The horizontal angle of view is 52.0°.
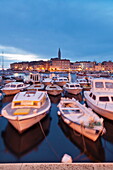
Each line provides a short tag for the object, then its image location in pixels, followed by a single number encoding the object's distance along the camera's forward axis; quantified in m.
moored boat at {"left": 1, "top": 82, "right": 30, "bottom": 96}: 19.38
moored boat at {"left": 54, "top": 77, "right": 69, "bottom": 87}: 29.31
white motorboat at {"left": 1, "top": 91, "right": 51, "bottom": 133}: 7.45
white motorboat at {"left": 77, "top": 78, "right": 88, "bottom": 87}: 26.74
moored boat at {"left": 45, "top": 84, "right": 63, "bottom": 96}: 18.31
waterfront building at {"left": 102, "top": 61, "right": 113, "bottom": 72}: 141.07
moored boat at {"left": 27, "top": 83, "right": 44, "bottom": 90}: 19.85
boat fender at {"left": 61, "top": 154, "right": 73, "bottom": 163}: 4.46
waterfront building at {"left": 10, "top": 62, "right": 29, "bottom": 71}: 177.30
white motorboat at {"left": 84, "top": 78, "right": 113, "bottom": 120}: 9.35
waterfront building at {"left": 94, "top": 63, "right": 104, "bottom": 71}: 143.12
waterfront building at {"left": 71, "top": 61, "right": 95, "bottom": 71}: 141.38
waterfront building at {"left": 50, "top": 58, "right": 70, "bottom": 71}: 133.38
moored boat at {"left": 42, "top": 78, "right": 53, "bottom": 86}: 29.02
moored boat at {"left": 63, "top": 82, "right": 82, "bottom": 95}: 19.29
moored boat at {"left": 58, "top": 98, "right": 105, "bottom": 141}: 6.57
